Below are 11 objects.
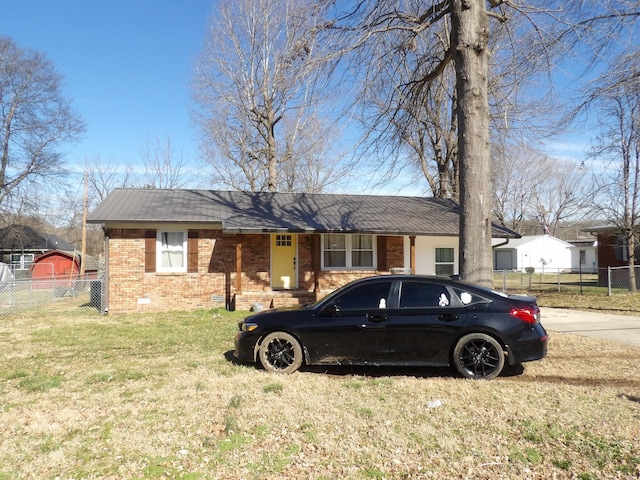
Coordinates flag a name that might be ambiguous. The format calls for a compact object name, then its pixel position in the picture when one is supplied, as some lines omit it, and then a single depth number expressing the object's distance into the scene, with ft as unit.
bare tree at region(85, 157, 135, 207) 132.05
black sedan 19.20
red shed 91.97
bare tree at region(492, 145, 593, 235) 153.46
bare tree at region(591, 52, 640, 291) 61.26
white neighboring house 151.12
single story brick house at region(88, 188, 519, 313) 43.91
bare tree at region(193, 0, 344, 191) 83.46
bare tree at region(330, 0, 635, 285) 25.96
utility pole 78.76
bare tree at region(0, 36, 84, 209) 95.20
